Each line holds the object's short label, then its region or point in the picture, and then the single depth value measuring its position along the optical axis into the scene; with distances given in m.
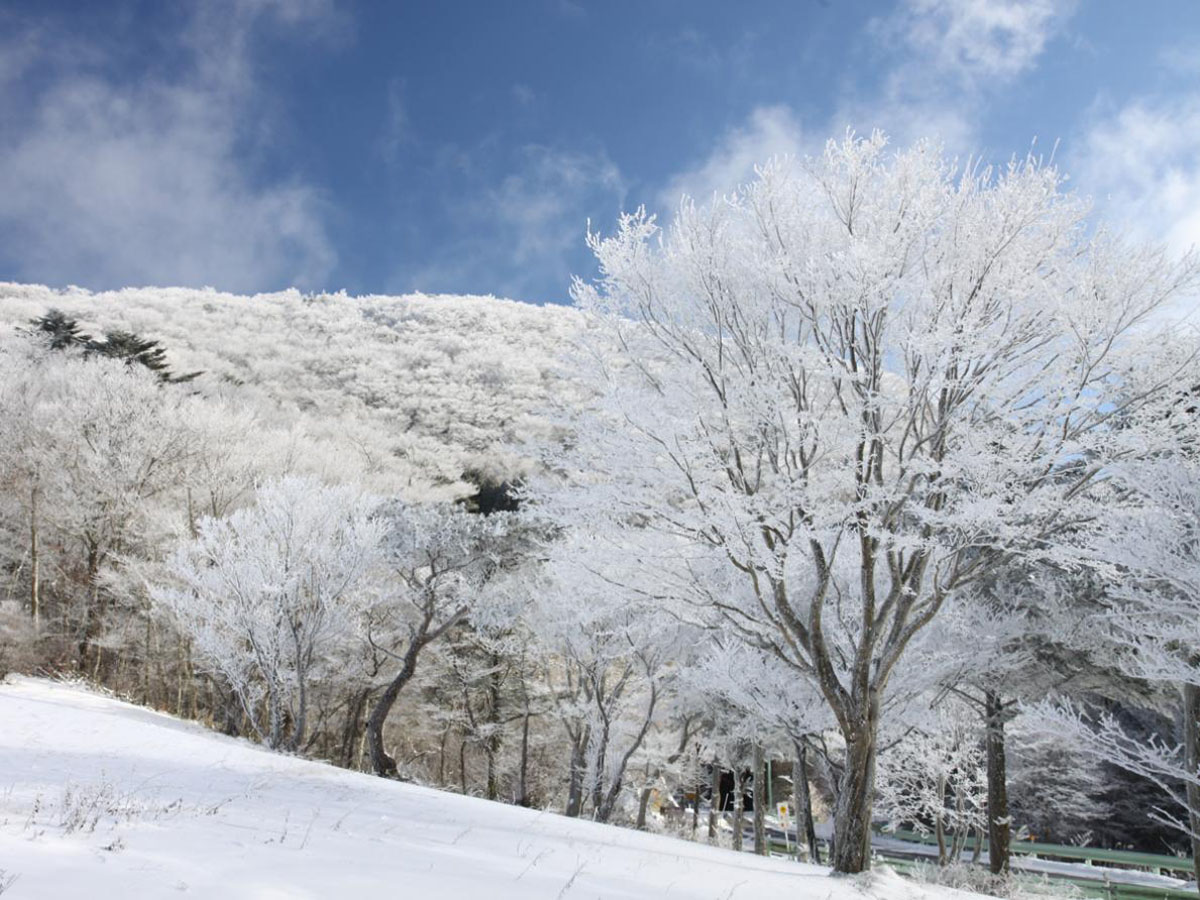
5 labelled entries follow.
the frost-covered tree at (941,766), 17.02
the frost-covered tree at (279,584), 15.44
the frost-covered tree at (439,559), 18.09
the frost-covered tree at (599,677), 17.94
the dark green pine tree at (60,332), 30.86
